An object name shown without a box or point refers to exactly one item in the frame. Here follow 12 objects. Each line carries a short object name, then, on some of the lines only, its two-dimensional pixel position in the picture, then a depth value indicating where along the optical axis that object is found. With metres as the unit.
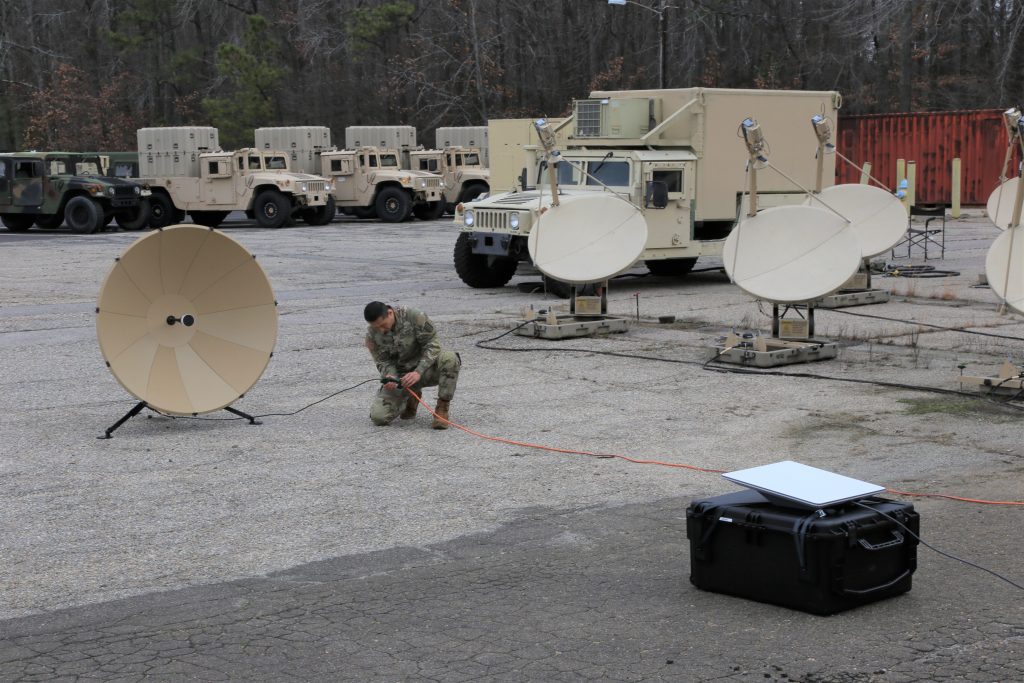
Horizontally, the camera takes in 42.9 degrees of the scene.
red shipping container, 37.25
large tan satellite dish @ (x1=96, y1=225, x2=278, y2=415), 9.77
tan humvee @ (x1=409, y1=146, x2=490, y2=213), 37.72
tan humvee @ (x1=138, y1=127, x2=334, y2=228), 33.72
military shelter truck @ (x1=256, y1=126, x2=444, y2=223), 36.28
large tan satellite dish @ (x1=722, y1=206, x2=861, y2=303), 12.77
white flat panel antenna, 5.71
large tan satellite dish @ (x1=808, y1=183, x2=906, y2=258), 18.19
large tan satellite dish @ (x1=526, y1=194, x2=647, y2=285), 14.55
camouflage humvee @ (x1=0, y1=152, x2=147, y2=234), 32.69
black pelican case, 5.62
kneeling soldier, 9.90
